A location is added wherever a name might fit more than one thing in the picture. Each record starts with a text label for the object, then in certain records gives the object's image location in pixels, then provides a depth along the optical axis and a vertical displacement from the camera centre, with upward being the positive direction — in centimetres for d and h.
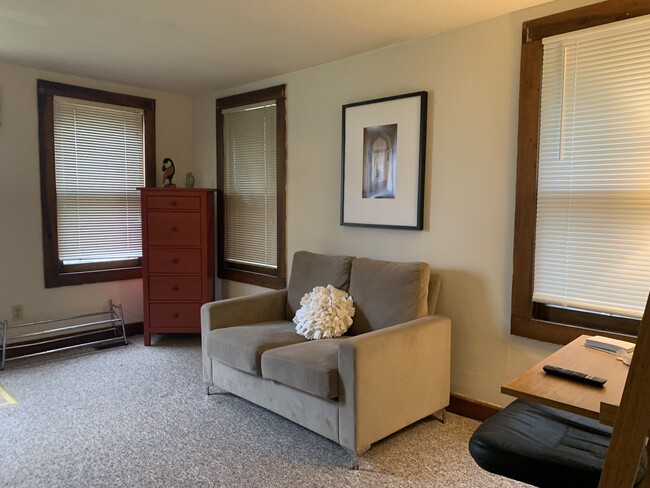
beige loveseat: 225 -78
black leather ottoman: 133 -72
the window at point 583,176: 215 +15
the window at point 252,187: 393 +14
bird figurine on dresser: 438 +28
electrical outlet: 378 -88
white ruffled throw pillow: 279 -65
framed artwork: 296 +28
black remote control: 140 -51
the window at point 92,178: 393 +20
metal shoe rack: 377 -109
